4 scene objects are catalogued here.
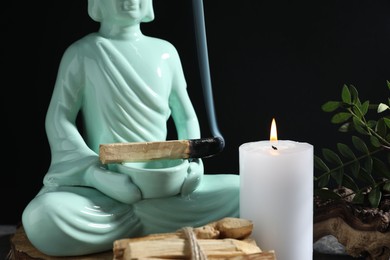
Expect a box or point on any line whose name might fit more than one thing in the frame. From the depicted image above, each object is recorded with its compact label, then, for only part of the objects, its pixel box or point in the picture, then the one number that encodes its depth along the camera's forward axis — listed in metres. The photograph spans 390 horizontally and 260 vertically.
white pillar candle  0.83
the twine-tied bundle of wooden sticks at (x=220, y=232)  0.81
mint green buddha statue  0.91
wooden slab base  0.90
